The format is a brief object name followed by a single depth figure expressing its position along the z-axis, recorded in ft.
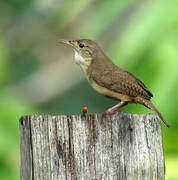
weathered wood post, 21.48
